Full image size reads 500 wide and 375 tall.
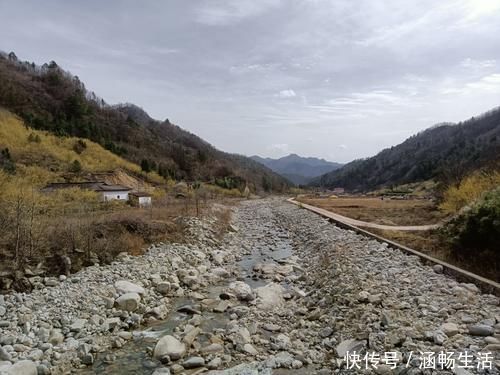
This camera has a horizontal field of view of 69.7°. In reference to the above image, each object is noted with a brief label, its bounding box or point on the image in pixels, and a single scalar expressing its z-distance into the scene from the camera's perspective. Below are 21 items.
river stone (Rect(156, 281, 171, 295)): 11.37
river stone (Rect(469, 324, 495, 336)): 6.25
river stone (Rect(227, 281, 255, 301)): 11.06
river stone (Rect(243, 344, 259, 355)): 7.44
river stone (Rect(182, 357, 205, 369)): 7.00
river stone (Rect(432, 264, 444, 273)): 10.29
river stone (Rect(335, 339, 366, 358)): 6.86
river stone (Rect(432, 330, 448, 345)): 6.19
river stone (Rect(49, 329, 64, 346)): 7.59
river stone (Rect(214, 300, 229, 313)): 10.12
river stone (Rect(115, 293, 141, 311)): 9.59
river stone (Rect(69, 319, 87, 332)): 8.17
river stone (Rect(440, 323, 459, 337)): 6.45
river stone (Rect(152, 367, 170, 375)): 6.64
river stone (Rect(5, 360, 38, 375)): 6.29
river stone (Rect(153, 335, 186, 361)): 7.28
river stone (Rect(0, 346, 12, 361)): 6.74
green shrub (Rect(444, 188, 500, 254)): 10.34
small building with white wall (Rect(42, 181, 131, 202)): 29.14
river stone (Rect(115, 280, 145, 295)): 10.43
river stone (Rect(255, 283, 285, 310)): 10.32
